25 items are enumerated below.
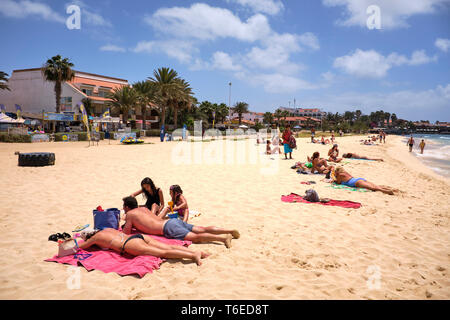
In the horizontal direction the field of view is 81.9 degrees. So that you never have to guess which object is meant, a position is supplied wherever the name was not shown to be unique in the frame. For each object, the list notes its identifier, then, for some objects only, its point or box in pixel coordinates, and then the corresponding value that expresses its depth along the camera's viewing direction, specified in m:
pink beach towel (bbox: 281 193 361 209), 6.07
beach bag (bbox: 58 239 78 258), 3.47
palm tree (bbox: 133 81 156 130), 37.84
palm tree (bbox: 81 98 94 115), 39.00
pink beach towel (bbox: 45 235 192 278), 3.21
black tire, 10.25
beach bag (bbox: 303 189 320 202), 6.39
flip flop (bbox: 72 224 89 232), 4.20
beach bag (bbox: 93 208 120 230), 4.20
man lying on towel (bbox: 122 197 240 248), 4.04
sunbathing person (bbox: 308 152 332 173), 10.02
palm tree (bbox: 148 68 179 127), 36.44
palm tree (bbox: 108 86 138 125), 36.22
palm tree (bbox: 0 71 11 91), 30.30
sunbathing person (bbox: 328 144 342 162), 13.10
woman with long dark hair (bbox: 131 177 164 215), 4.94
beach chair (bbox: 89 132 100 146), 23.36
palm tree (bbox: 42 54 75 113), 31.61
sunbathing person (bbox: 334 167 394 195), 7.39
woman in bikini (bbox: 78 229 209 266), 3.47
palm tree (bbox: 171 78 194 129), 37.03
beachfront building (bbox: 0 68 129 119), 40.22
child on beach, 4.89
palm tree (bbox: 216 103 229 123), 57.62
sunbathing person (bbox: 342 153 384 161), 15.25
